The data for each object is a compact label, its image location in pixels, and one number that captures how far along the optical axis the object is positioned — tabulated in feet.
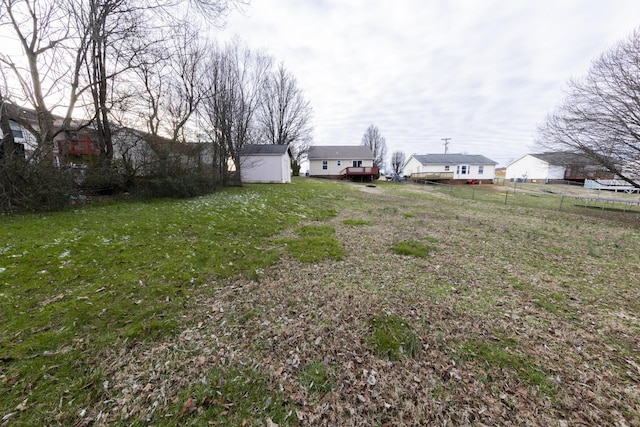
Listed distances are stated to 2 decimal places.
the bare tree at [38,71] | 23.22
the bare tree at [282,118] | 98.53
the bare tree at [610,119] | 32.58
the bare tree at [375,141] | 170.40
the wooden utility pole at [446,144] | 154.45
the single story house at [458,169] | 108.17
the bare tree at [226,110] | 49.47
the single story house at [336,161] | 109.29
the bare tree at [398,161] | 179.83
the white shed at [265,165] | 67.41
